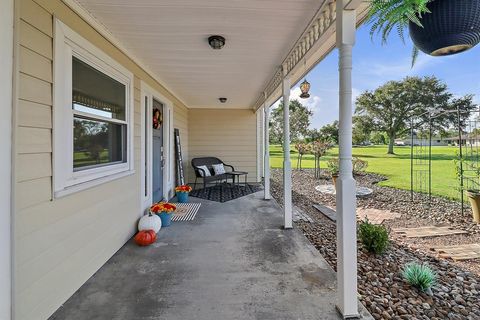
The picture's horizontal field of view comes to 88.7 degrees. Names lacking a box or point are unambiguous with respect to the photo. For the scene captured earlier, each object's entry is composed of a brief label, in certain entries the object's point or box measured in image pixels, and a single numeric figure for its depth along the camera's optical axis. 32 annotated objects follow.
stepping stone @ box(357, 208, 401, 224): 4.48
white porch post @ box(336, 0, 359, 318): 1.81
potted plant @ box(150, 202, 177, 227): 3.74
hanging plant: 1.28
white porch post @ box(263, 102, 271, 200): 5.76
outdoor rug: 5.98
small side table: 7.08
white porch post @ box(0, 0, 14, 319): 1.45
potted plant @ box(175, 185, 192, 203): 5.50
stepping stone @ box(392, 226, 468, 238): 3.57
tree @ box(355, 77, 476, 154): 21.02
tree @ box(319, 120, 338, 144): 18.05
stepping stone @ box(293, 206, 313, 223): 4.23
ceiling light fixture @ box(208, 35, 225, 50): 2.75
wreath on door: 4.61
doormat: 4.24
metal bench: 6.61
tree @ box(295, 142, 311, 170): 11.16
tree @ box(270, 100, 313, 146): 19.72
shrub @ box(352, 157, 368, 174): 9.85
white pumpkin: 3.35
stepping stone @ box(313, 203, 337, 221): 4.46
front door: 4.65
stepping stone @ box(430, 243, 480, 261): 2.85
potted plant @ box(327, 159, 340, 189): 8.44
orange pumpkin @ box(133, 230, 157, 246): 3.06
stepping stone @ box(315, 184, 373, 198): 6.30
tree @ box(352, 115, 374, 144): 22.95
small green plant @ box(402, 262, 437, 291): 2.14
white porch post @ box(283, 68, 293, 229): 3.73
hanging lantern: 4.39
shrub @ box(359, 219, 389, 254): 2.82
